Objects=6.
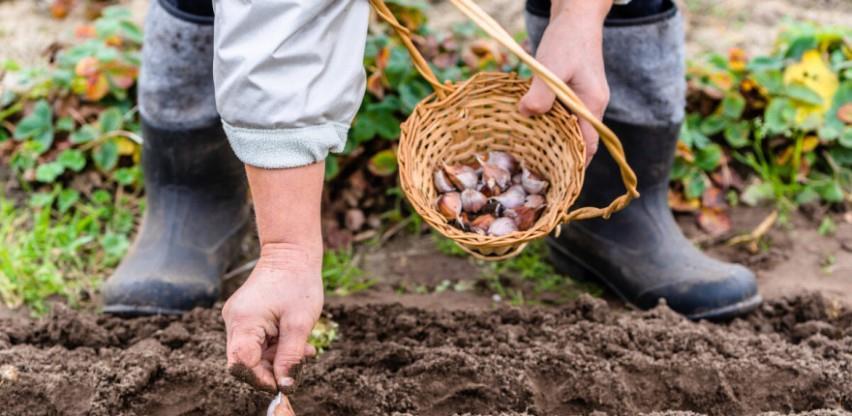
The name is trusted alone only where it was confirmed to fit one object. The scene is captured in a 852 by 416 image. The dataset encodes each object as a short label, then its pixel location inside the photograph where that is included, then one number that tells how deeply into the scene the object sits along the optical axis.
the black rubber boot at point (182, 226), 2.05
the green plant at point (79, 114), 2.52
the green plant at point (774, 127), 2.52
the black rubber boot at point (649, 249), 2.07
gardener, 1.32
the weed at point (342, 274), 2.28
